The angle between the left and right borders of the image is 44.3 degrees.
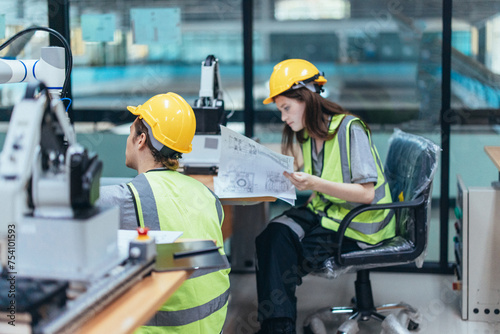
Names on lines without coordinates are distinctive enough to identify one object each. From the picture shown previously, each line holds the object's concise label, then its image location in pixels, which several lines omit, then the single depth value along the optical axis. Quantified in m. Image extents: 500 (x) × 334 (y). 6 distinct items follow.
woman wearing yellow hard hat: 2.44
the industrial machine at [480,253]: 2.82
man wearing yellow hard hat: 1.65
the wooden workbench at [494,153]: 2.67
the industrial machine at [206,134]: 2.71
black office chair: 2.44
